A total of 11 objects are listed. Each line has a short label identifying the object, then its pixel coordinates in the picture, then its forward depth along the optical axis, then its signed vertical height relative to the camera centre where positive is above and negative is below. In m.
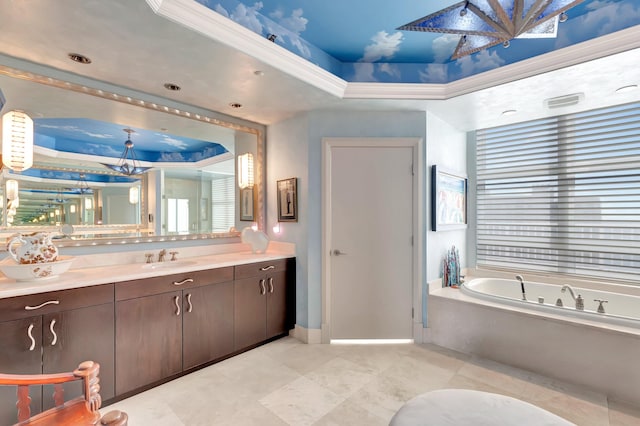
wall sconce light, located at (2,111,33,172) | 2.04 +0.51
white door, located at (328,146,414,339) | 3.09 -0.32
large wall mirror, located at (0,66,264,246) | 2.18 +0.39
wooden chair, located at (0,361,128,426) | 1.09 -0.70
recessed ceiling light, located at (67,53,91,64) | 2.03 +1.05
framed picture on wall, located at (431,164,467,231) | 3.15 +0.14
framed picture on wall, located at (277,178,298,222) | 3.23 +0.15
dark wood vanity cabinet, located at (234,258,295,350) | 2.83 -0.86
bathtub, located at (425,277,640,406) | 2.14 -0.97
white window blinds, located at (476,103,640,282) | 2.95 +0.19
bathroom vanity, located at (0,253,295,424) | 1.75 -0.75
